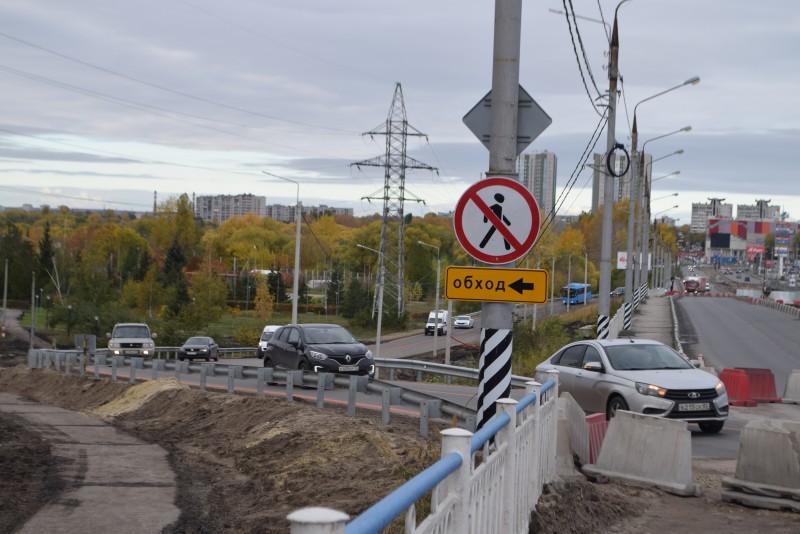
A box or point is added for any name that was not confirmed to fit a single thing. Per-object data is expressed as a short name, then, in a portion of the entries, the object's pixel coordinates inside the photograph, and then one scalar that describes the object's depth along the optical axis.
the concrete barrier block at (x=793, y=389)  22.86
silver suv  45.63
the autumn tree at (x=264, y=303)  97.31
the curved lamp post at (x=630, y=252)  39.68
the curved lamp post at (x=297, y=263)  38.62
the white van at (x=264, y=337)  43.28
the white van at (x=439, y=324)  84.25
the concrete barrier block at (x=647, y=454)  10.96
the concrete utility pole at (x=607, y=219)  26.56
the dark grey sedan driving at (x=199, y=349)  49.59
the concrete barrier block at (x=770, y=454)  10.25
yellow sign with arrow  8.79
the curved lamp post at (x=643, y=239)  66.00
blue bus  109.16
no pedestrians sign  8.57
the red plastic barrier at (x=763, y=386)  22.44
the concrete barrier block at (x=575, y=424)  11.50
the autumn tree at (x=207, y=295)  86.44
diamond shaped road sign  9.34
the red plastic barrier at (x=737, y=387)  21.73
